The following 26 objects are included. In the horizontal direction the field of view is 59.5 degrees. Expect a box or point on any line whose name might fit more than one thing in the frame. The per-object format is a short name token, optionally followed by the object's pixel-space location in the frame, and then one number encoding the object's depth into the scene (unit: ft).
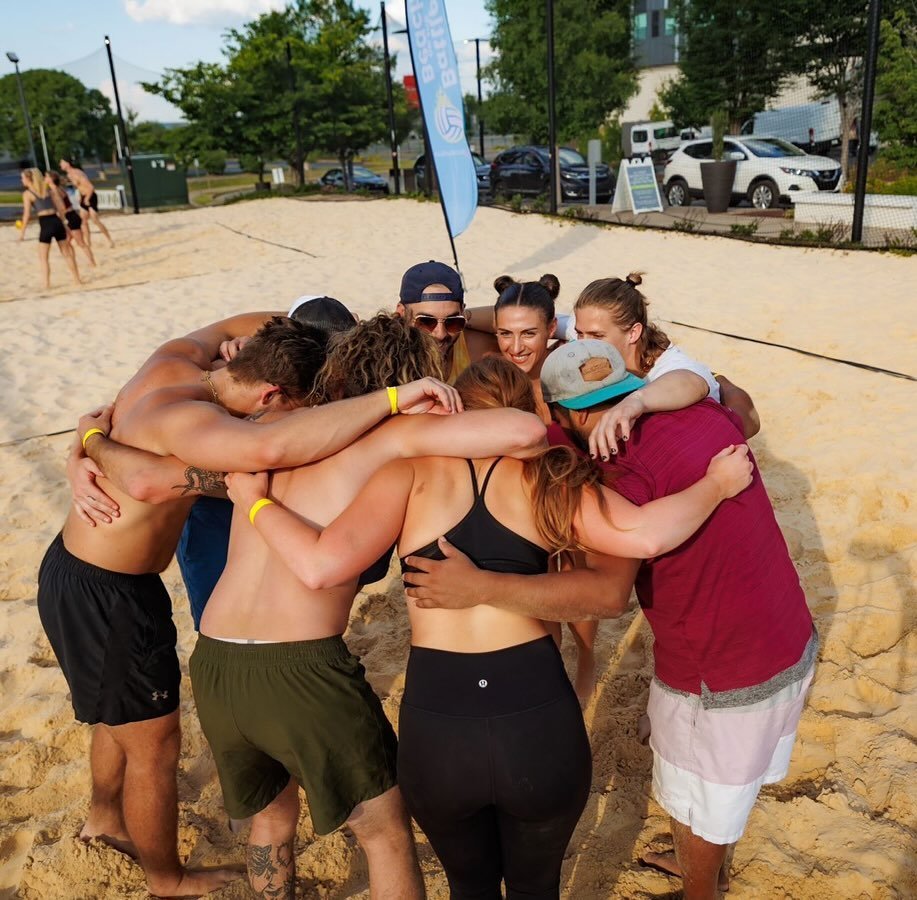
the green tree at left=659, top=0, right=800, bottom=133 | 61.77
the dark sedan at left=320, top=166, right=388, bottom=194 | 77.17
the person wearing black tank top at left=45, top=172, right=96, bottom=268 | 37.37
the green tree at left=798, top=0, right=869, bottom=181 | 55.98
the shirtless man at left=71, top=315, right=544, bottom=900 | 6.23
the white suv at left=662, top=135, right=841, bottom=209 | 49.03
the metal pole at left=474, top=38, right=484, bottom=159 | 118.73
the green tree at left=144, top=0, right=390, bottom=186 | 89.25
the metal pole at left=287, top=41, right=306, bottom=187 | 79.00
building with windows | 139.95
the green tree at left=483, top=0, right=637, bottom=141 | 110.22
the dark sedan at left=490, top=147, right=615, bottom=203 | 58.08
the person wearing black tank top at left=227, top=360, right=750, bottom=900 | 5.56
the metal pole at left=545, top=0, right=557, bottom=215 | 43.38
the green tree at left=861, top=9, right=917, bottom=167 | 45.16
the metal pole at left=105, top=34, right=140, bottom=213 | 70.64
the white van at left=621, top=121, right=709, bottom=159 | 72.59
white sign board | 48.44
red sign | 110.01
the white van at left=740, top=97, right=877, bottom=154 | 73.41
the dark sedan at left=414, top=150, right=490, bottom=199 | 64.80
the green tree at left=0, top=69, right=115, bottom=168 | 189.26
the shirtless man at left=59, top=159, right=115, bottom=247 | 44.29
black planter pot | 48.39
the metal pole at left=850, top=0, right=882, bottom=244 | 30.53
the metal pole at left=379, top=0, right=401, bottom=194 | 62.03
